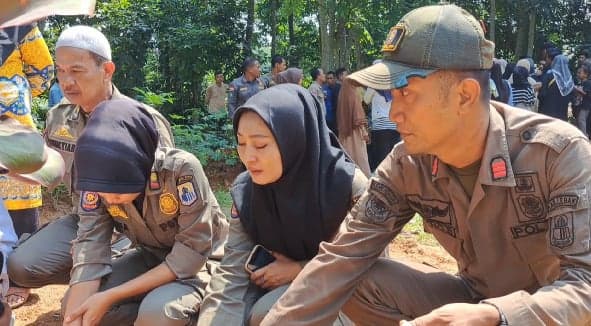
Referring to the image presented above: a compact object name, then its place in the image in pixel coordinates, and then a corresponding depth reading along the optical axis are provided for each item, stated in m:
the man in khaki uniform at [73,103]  2.67
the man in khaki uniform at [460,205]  1.55
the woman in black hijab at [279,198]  2.18
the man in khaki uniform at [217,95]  9.41
